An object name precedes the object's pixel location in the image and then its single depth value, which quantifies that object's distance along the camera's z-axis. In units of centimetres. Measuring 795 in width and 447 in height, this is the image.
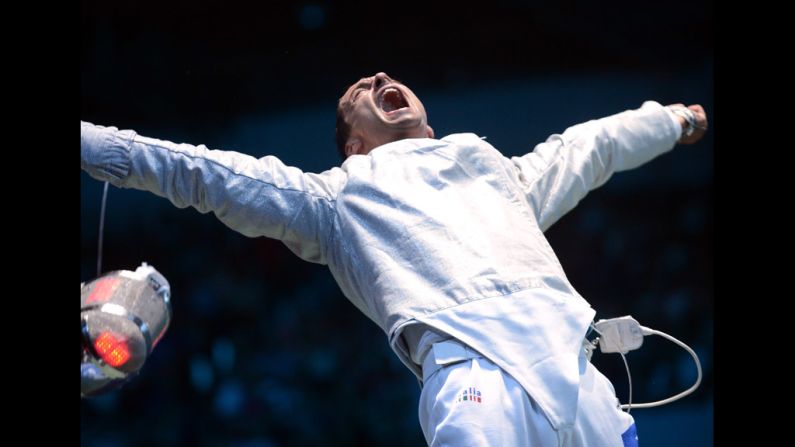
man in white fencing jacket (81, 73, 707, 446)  729
